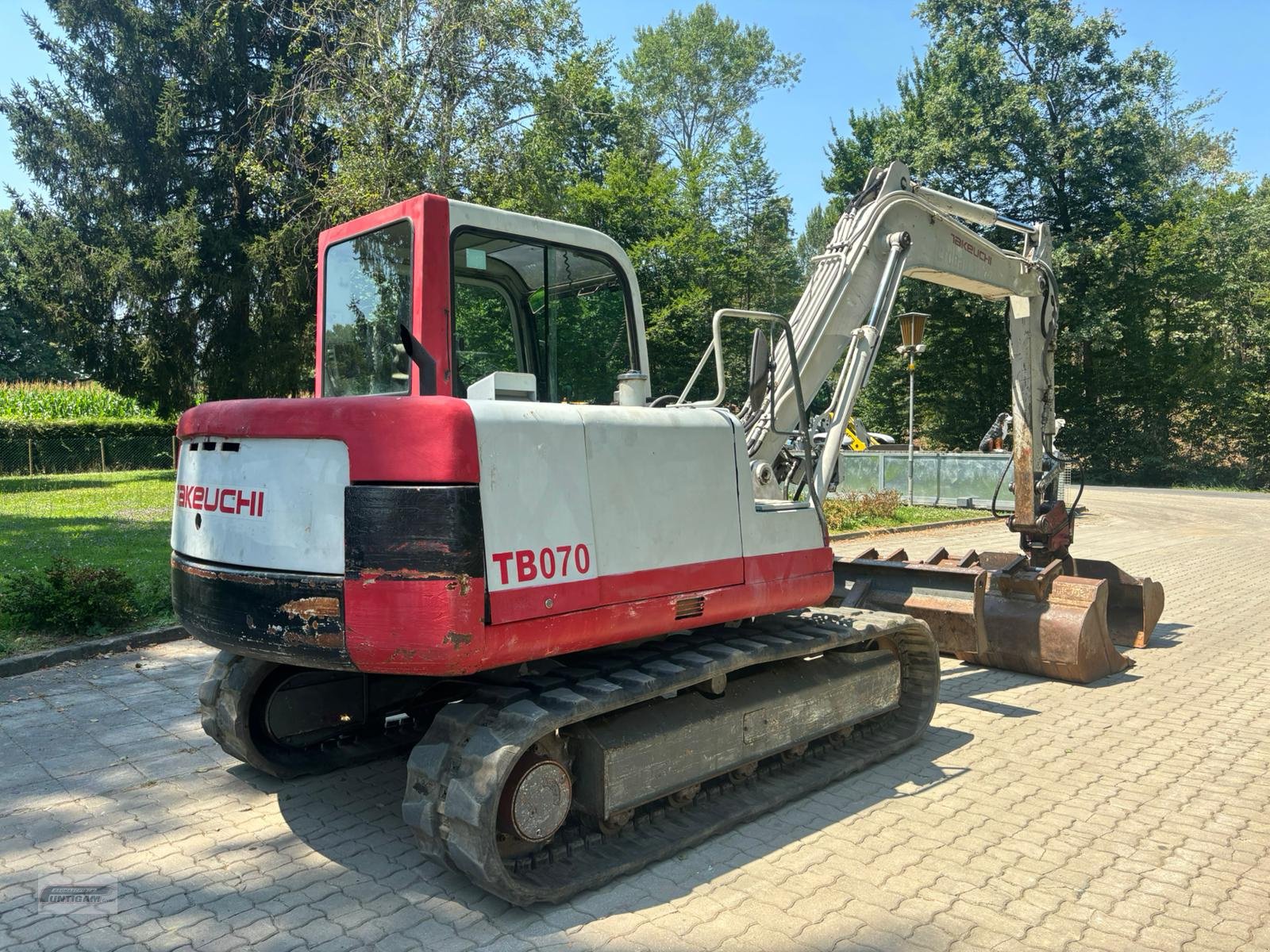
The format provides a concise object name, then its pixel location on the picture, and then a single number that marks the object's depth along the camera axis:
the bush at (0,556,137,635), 7.20
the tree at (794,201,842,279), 65.38
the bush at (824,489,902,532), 16.23
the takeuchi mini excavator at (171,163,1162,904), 3.19
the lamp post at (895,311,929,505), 18.34
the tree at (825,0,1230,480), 30.23
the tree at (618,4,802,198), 44.56
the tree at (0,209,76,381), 22.05
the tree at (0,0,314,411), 22.33
